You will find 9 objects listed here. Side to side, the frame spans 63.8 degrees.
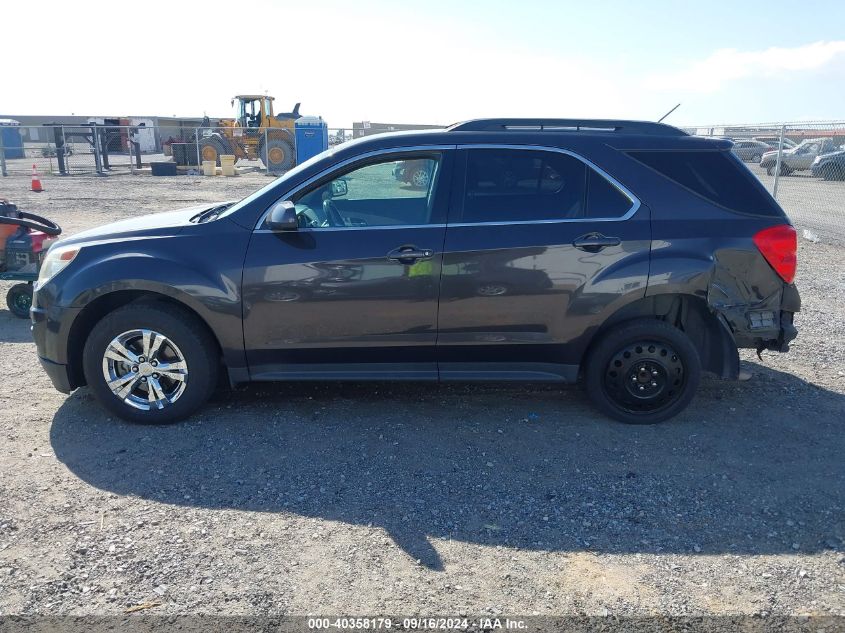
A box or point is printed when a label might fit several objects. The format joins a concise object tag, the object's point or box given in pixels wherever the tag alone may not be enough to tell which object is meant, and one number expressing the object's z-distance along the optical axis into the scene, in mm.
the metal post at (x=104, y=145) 29131
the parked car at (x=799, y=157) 25547
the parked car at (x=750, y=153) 23711
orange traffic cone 20594
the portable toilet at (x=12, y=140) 43156
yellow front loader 29156
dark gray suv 4332
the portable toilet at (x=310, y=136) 26219
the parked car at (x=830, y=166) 21062
